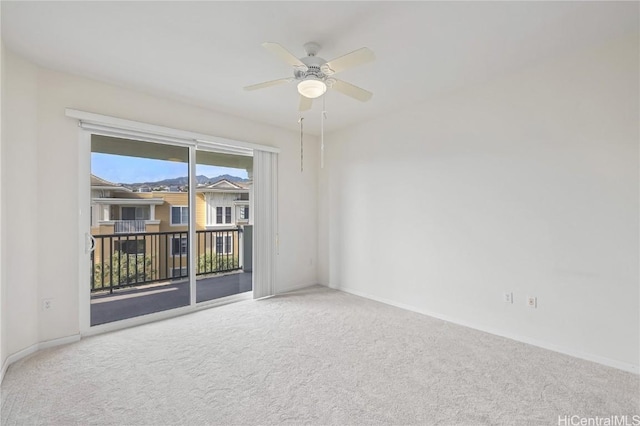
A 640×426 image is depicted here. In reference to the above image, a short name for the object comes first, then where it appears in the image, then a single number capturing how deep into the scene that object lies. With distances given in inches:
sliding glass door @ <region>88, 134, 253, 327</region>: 127.0
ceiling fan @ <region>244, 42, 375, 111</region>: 78.0
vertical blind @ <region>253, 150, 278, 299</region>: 169.2
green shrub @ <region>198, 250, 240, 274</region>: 200.8
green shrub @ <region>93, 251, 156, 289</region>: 150.9
